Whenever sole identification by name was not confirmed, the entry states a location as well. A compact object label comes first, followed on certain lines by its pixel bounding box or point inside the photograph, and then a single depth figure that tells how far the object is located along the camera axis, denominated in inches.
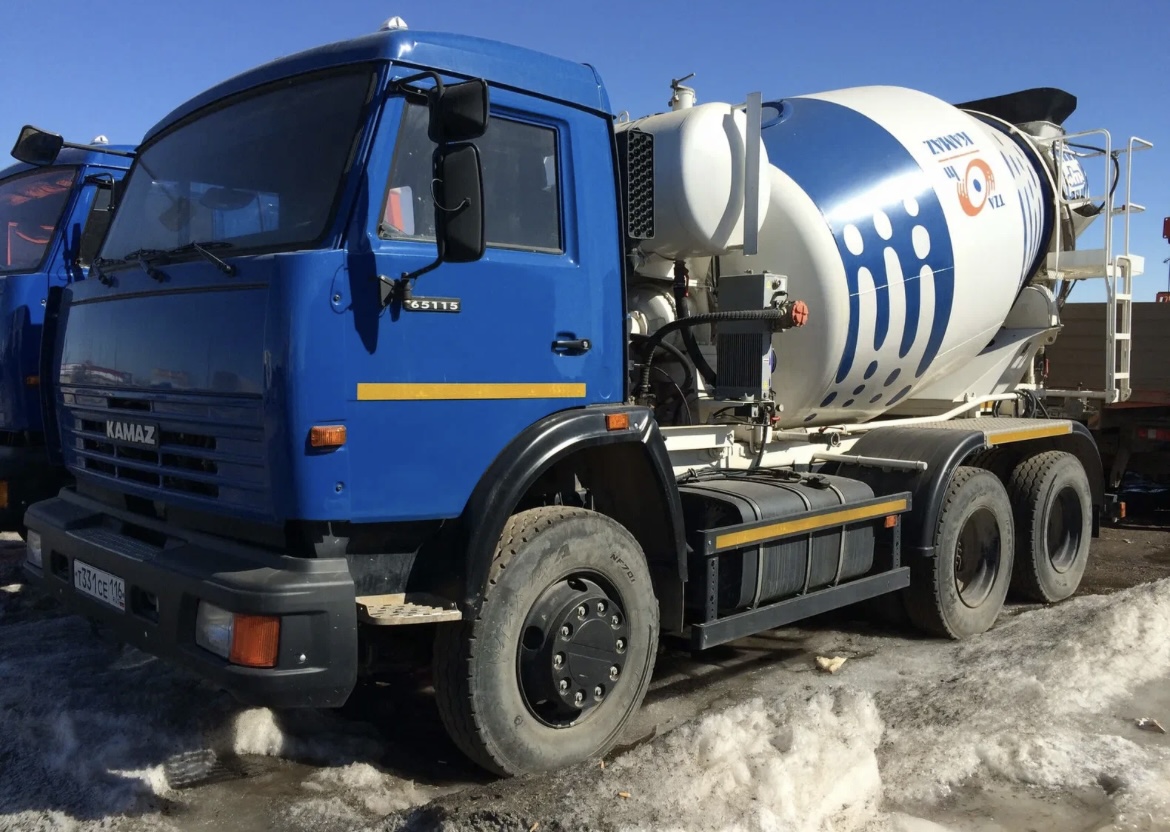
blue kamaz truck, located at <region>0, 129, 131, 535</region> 229.1
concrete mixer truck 128.4
